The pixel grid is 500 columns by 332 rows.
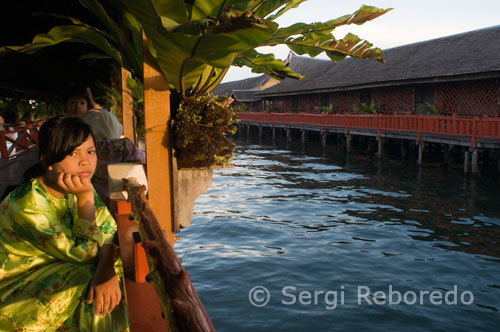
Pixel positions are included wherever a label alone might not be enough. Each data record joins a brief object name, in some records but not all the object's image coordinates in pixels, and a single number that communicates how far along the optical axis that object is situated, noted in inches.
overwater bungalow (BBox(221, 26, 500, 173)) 705.6
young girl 74.5
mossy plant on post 131.2
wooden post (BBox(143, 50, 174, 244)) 126.3
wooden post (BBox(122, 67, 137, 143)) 252.8
